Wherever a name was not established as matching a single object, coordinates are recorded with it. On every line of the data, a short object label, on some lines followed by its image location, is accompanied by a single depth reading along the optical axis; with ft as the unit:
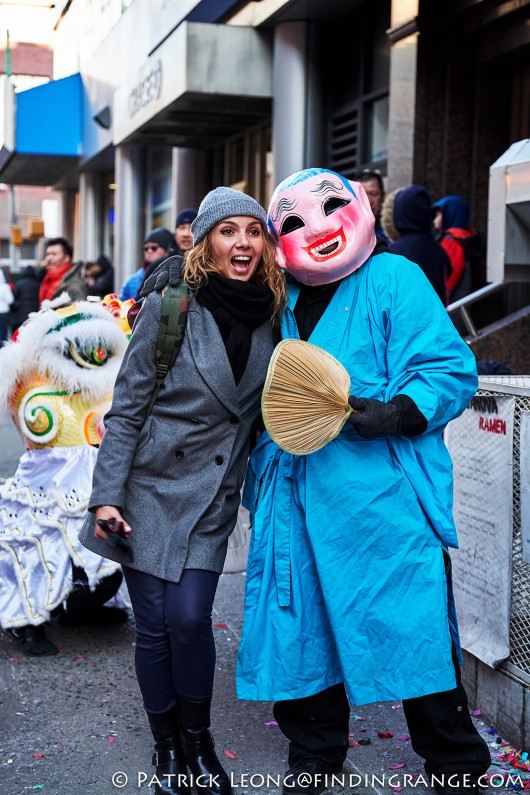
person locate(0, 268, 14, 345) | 48.29
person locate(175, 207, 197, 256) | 21.65
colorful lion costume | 14.26
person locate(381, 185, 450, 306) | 18.71
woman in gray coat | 9.73
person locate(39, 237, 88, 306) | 26.09
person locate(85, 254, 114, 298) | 49.08
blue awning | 71.00
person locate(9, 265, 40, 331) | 46.91
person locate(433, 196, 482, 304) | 23.30
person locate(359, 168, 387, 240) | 21.48
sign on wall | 11.39
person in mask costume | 9.34
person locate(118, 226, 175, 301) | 22.71
